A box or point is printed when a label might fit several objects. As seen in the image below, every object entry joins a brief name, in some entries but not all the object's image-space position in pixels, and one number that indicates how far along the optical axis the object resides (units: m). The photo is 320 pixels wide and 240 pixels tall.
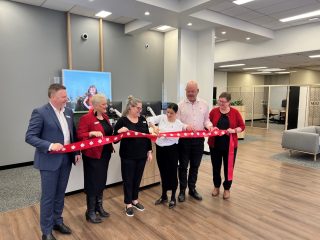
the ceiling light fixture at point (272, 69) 11.52
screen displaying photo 5.29
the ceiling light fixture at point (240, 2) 4.57
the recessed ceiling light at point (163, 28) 6.41
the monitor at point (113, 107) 3.94
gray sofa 5.64
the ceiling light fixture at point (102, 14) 5.44
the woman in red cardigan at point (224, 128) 3.29
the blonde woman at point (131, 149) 2.74
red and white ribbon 2.42
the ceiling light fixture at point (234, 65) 9.48
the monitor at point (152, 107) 3.94
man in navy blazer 2.13
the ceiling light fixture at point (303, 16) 5.29
